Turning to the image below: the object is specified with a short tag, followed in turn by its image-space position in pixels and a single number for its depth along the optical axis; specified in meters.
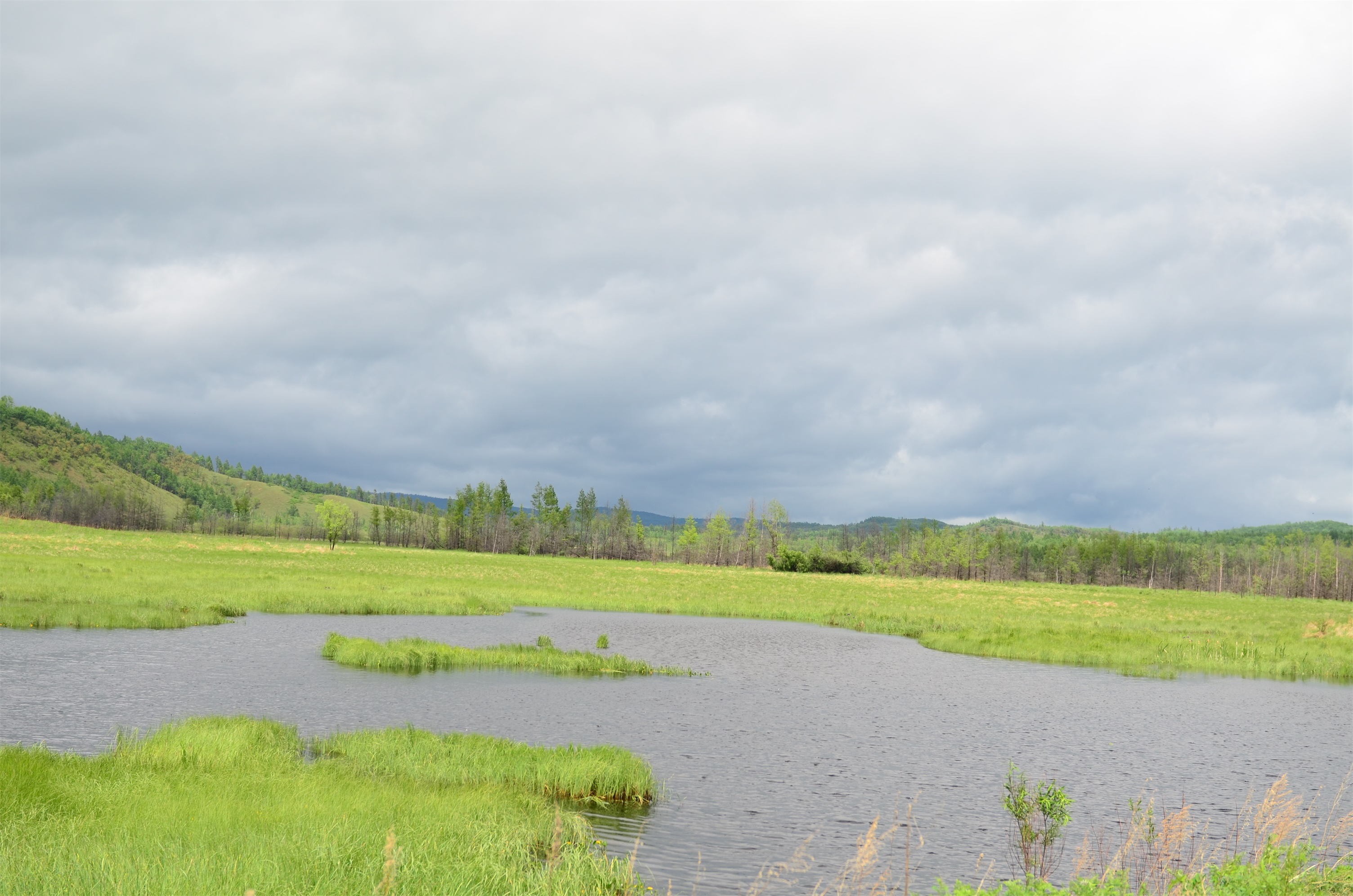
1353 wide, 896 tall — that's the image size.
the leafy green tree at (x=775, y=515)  197.75
